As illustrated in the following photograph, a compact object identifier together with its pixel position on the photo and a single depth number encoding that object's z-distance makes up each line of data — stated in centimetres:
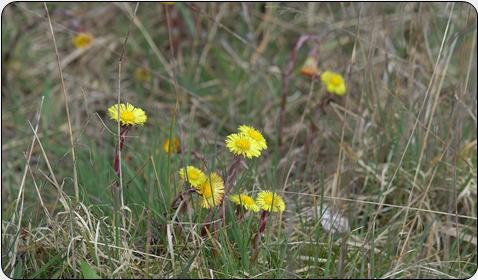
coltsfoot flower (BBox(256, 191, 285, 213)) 199
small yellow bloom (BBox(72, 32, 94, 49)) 238
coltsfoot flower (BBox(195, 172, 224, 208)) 201
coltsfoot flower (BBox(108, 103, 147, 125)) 200
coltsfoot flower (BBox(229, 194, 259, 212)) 200
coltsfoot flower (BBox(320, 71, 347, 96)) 225
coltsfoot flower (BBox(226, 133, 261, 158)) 199
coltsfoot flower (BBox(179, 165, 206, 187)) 202
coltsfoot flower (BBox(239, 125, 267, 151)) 200
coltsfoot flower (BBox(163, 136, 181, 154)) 215
